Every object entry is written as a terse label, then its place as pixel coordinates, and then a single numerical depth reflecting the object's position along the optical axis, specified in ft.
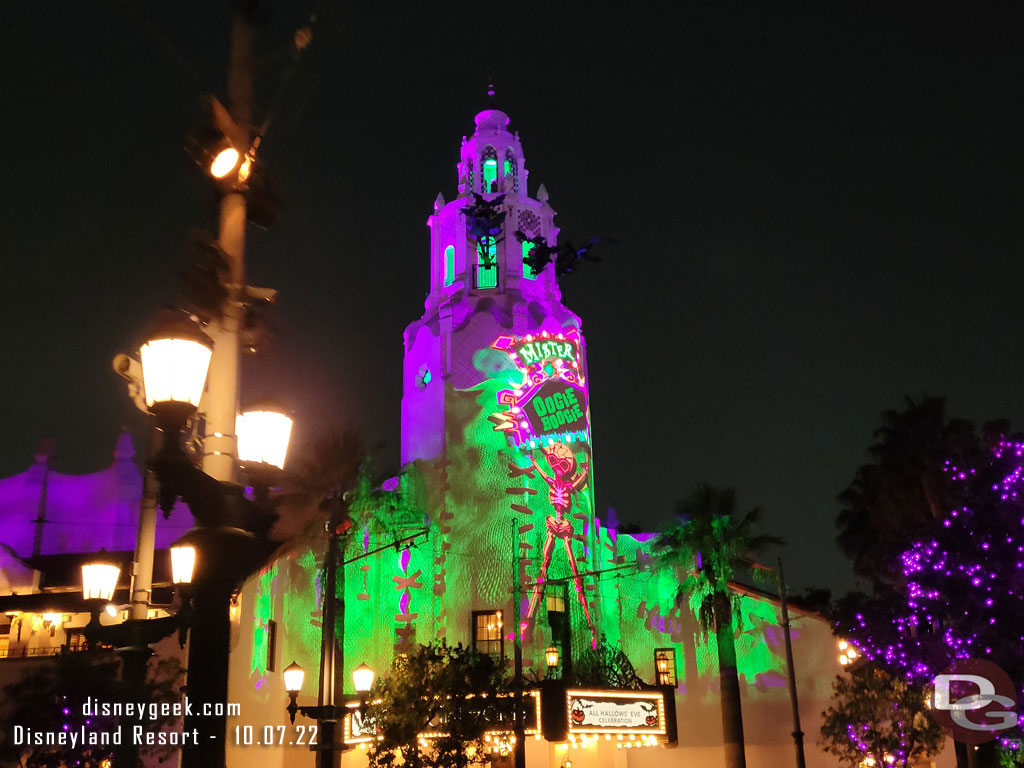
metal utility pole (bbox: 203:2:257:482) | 23.04
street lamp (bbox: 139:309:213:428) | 20.90
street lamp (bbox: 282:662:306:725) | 64.18
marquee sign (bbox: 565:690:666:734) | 124.36
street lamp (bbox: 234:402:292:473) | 23.81
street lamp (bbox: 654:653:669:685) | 141.59
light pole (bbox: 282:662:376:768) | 59.93
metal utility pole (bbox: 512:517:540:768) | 98.78
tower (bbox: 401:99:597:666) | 139.54
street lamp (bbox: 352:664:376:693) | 71.67
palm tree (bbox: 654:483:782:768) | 121.19
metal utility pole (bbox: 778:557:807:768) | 108.68
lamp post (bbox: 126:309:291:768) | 20.77
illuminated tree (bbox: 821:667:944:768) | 118.83
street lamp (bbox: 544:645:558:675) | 121.29
